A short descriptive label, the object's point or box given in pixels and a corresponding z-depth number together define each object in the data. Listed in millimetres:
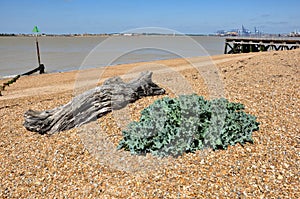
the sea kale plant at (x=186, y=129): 3787
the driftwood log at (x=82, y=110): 4891
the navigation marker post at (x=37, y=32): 19830
